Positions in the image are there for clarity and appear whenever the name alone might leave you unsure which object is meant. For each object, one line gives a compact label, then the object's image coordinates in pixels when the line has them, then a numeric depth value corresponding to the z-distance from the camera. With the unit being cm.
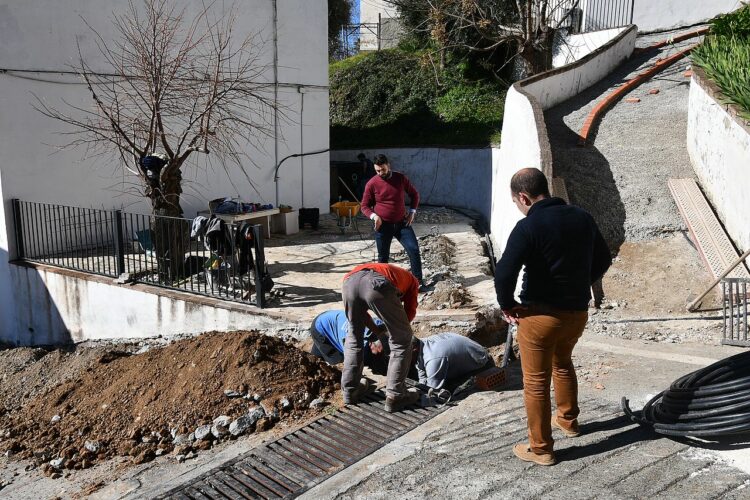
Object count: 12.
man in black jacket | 387
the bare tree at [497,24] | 1839
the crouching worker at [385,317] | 486
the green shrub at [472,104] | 1941
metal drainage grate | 438
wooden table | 1108
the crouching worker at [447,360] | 545
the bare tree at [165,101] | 933
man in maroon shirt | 822
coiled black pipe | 400
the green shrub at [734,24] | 1298
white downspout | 1392
